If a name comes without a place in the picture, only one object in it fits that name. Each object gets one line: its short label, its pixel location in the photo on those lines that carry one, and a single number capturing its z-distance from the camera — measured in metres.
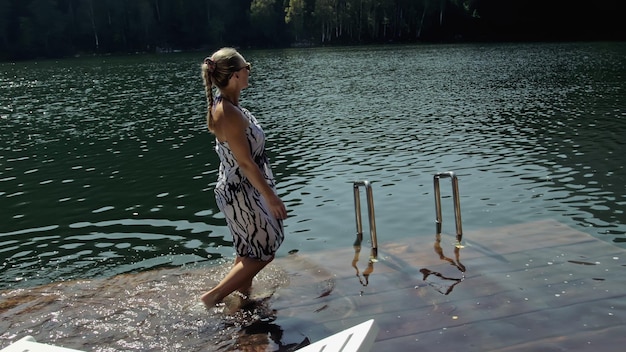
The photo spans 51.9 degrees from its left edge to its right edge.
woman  5.27
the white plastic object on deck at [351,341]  3.79
